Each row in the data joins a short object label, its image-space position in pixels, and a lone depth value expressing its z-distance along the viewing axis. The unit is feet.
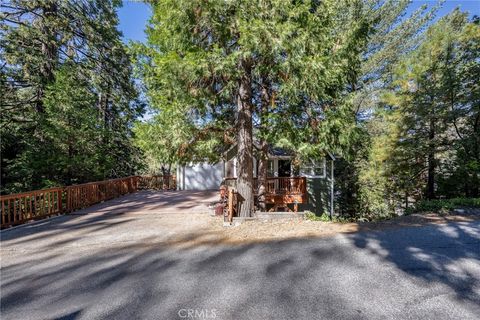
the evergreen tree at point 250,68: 16.19
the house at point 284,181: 31.81
